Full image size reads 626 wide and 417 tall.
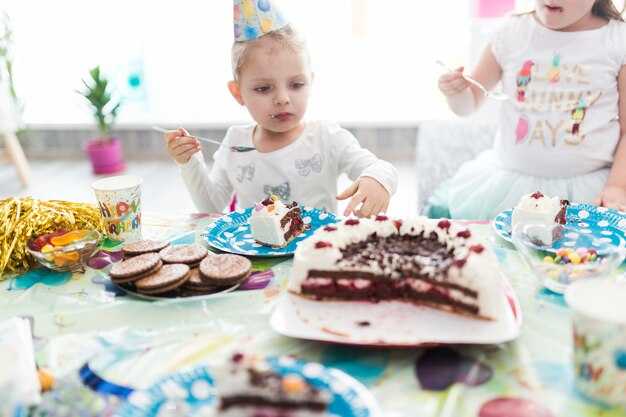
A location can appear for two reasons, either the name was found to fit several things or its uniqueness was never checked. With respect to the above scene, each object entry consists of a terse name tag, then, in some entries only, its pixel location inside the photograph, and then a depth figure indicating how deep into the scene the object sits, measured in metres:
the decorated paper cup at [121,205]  1.41
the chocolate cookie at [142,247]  1.30
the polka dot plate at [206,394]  0.80
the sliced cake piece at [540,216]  1.31
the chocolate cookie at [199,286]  1.19
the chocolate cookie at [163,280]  1.16
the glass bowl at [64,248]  1.28
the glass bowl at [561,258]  1.08
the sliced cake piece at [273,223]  1.37
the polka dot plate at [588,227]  1.31
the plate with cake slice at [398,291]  1.00
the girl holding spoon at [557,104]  1.84
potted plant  4.07
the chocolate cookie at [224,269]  1.18
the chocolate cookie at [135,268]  1.19
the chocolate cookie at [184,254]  1.25
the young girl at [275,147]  1.60
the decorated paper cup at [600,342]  0.80
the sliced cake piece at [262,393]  0.75
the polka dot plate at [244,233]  1.36
